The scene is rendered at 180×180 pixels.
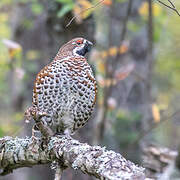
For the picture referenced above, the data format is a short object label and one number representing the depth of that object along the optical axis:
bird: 8.46
